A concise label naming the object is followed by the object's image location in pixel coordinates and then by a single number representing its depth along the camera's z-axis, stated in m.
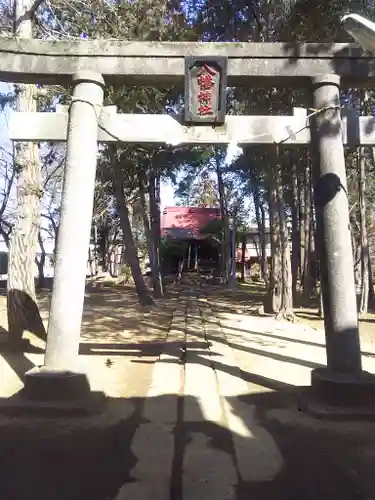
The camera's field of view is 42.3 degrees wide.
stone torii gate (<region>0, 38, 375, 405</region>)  5.37
